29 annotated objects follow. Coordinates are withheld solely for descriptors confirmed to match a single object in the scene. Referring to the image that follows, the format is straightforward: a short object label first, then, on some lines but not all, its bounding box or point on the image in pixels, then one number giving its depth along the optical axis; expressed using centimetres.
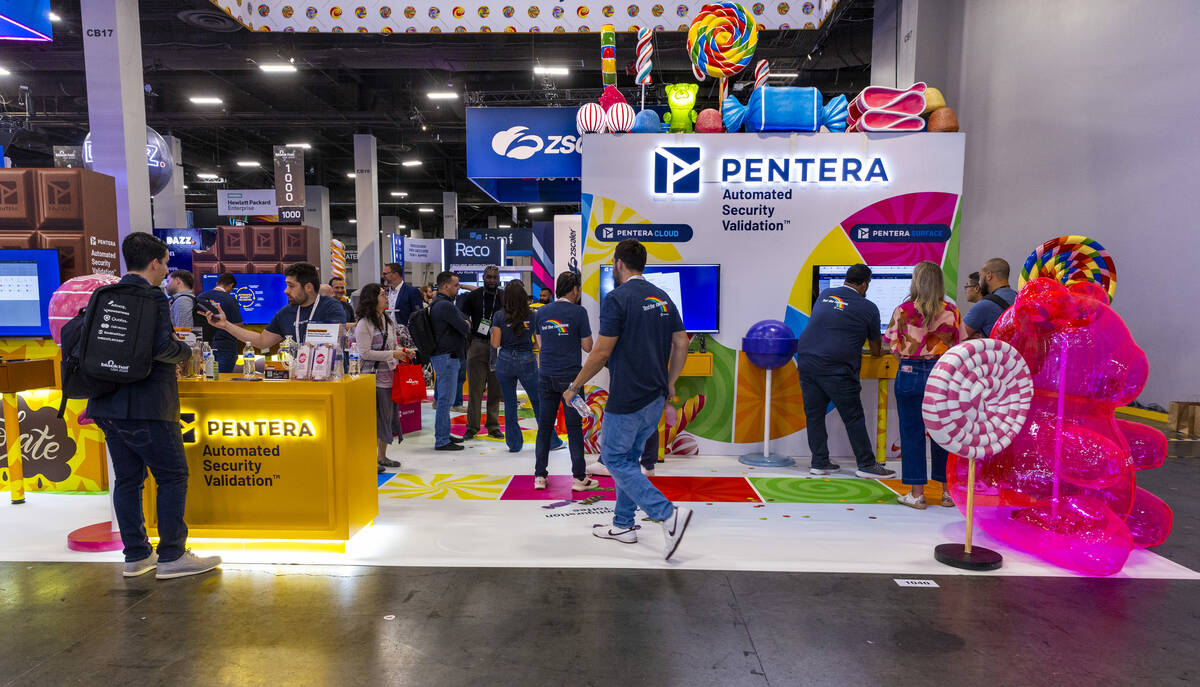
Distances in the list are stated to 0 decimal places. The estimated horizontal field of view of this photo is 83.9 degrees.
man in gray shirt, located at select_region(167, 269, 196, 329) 590
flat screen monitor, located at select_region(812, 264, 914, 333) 551
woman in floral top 412
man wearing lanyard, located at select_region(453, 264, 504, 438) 620
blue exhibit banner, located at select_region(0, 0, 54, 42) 430
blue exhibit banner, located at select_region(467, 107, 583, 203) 694
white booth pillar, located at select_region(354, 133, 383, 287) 1598
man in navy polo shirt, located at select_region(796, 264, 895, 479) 483
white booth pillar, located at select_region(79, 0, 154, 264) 711
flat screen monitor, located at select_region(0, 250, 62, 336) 474
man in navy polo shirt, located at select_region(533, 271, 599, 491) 447
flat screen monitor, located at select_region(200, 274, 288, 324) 1228
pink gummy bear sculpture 328
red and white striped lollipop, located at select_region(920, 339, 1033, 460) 322
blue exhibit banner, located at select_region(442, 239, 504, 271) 1823
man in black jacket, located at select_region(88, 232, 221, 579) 295
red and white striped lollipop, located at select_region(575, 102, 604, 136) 548
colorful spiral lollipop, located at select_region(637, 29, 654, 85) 562
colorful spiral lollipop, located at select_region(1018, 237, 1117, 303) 422
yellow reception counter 335
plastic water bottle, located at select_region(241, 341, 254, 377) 334
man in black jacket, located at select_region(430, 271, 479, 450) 589
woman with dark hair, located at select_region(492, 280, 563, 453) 520
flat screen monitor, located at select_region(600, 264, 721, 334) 551
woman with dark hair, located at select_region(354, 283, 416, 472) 477
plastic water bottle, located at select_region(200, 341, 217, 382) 341
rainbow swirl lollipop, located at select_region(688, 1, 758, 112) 521
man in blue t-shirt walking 331
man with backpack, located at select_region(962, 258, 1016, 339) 452
